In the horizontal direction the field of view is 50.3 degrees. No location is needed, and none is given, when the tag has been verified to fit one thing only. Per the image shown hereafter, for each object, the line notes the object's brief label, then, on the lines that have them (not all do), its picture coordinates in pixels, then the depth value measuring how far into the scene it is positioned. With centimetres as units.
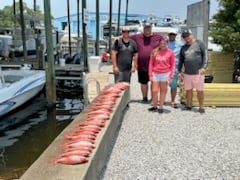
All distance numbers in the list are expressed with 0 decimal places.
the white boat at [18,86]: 820
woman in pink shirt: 504
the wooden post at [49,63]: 898
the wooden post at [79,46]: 1649
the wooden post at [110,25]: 1669
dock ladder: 697
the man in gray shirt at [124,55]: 536
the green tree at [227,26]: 722
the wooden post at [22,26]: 1498
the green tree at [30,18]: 1988
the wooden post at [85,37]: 1143
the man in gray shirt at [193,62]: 505
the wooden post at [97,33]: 1445
